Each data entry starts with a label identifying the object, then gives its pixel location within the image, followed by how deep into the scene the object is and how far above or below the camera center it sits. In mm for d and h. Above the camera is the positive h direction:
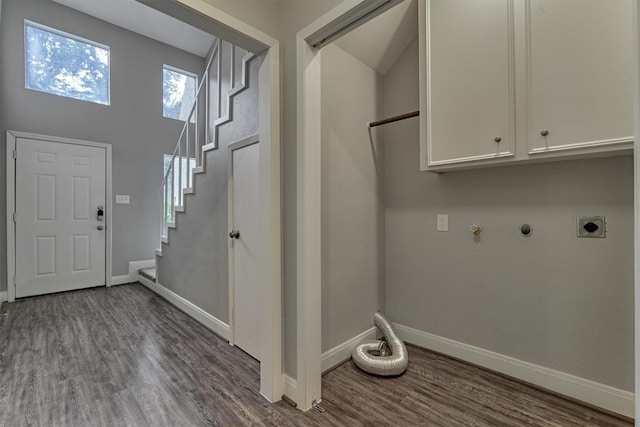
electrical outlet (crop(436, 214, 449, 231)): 2270 -63
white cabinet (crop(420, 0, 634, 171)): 1418 +768
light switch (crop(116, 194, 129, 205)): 4393 +249
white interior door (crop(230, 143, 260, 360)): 2176 -265
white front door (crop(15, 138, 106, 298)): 3643 -22
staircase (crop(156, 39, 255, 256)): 2482 +1023
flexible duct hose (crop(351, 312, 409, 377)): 1962 -1020
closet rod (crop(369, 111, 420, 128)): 2171 +756
